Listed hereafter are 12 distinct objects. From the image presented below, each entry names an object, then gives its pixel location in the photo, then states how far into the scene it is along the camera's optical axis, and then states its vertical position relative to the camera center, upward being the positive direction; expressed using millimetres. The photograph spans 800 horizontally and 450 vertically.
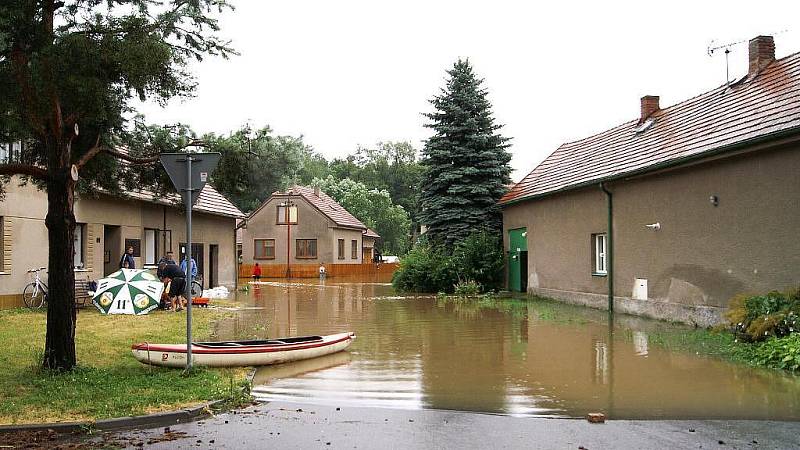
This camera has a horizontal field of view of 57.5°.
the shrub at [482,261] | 29734 -230
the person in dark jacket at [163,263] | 20494 -191
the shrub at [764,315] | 11555 -1007
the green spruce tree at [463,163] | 31578 +4085
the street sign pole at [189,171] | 9641 +1131
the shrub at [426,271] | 30594 -678
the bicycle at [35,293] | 18844 -954
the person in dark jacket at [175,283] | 19594 -719
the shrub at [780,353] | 10414 -1454
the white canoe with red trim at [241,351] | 10109 -1412
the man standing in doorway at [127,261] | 21734 -138
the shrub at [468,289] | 28328 -1309
